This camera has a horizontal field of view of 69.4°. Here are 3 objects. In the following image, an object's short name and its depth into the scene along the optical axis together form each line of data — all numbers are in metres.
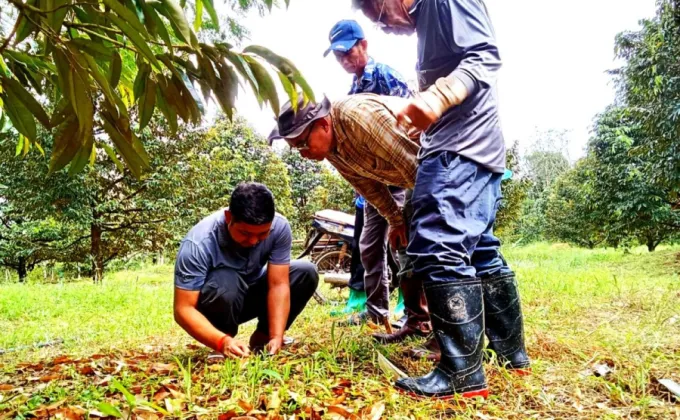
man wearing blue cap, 2.58
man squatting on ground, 1.88
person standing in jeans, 1.35
